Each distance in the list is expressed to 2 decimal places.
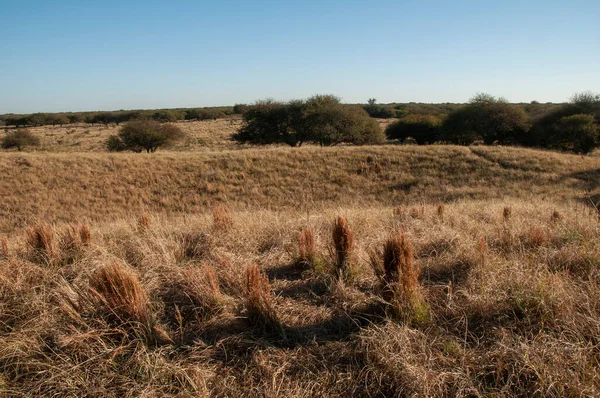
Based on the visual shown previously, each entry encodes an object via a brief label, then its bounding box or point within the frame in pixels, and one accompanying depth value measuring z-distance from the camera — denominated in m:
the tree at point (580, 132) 34.28
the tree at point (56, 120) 77.75
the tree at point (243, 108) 42.44
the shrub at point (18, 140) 38.91
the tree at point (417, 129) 42.12
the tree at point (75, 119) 82.44
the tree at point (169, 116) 78.75
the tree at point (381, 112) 88.25
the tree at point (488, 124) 37.66
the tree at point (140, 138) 35.22
